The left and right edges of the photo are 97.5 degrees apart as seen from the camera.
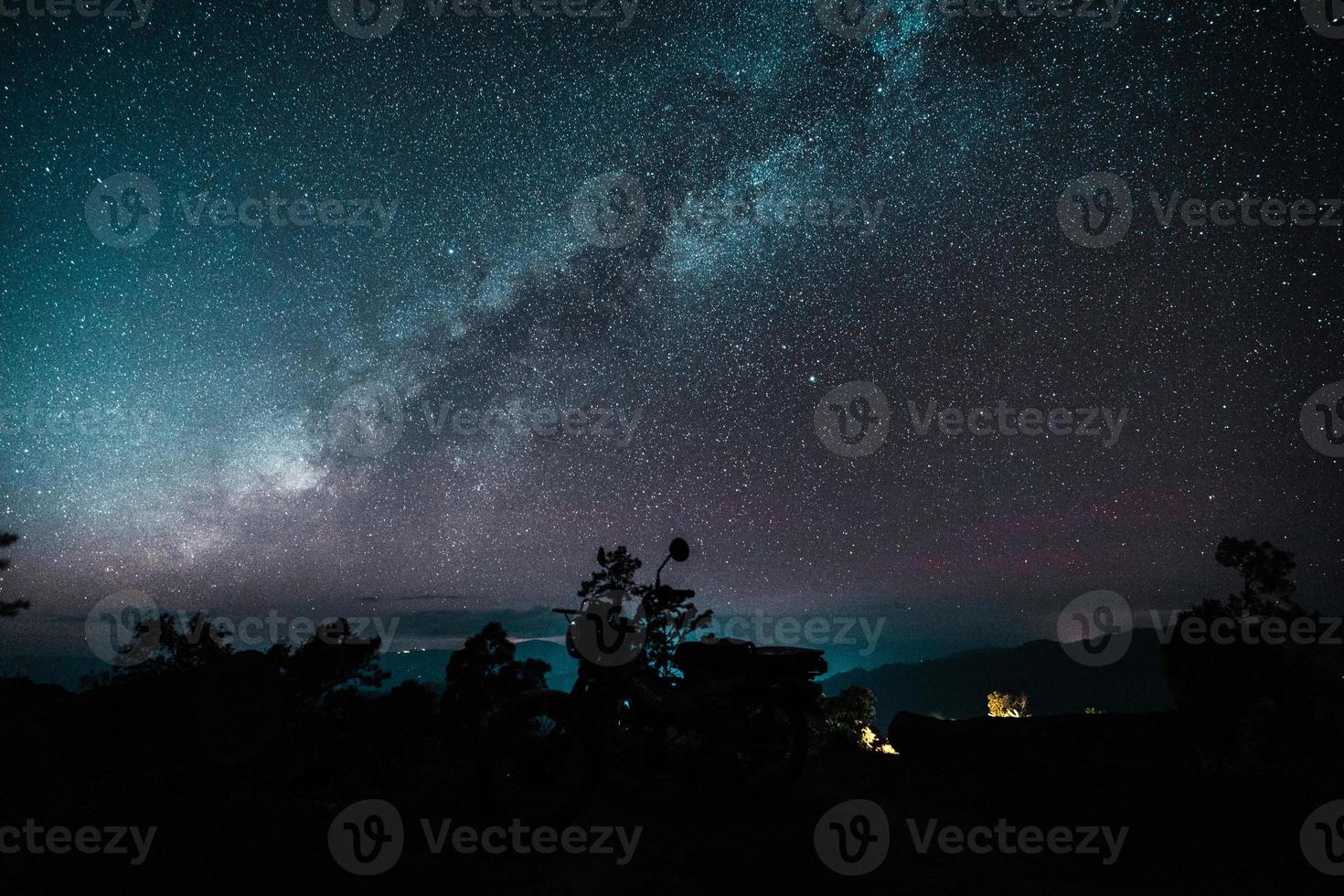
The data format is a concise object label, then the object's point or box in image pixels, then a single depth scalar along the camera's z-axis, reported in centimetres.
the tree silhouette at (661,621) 543
